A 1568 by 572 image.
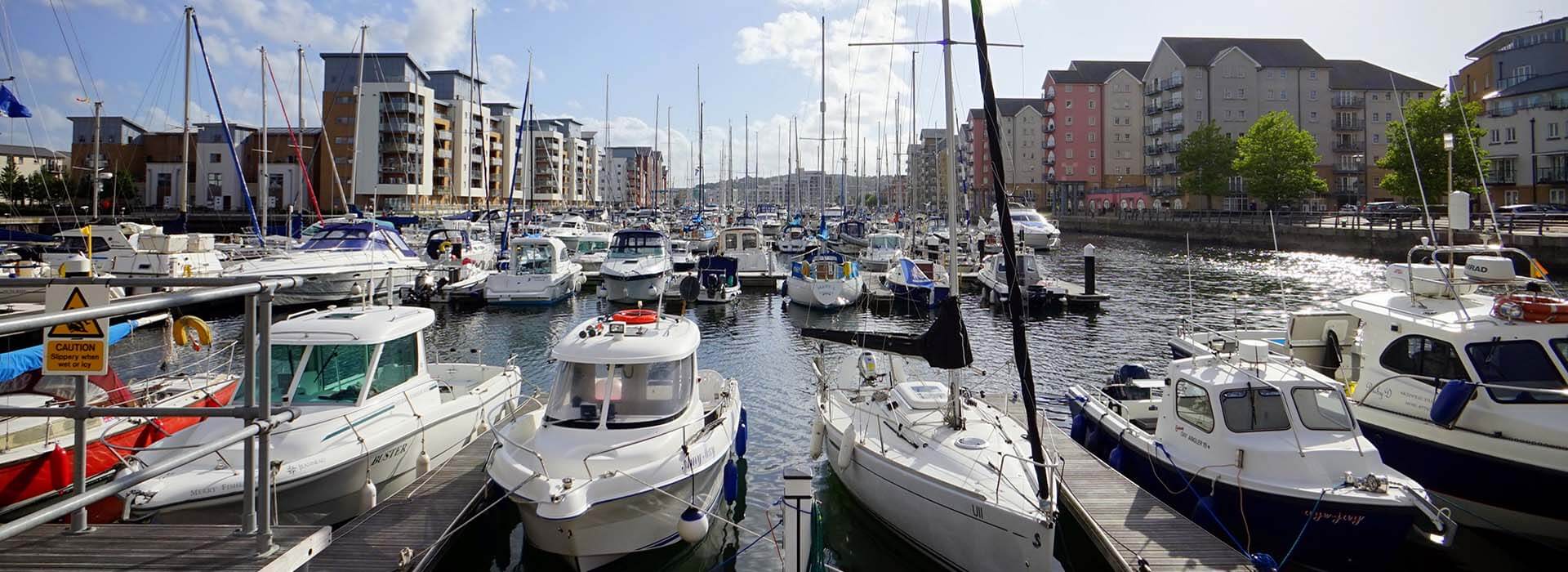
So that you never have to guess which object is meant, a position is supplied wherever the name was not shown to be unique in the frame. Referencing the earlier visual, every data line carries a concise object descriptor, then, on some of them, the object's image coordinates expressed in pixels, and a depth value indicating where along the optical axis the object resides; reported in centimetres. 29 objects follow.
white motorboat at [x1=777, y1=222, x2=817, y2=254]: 6259
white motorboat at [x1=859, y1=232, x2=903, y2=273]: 4888
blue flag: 1952
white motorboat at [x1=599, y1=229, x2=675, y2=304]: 3528
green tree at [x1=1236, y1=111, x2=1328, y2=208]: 6856
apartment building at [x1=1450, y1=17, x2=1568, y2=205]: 6094
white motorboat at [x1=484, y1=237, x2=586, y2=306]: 3466
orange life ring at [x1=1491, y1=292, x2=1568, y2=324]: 1109
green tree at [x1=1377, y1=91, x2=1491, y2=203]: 5100
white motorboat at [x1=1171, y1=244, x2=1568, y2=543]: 1025
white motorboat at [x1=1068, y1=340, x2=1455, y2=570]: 916
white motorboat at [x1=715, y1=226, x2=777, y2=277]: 4388
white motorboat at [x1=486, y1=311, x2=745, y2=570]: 927
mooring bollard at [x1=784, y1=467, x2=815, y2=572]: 754
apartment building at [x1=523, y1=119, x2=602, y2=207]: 12444
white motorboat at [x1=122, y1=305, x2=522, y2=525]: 915
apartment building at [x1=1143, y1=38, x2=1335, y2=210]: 8975
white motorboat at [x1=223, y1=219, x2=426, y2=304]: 2952
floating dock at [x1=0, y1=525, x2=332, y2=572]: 416
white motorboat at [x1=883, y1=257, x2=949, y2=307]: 3462
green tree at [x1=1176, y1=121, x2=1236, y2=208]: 7975
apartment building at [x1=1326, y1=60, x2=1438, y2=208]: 8806
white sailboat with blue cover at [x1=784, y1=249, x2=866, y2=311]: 3306
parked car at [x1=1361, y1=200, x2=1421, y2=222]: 5641
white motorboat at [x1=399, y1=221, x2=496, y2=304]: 3522
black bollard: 3422
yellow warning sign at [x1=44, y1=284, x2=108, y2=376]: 424
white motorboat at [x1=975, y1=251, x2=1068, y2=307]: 3359
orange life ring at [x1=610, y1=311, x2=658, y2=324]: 1196
